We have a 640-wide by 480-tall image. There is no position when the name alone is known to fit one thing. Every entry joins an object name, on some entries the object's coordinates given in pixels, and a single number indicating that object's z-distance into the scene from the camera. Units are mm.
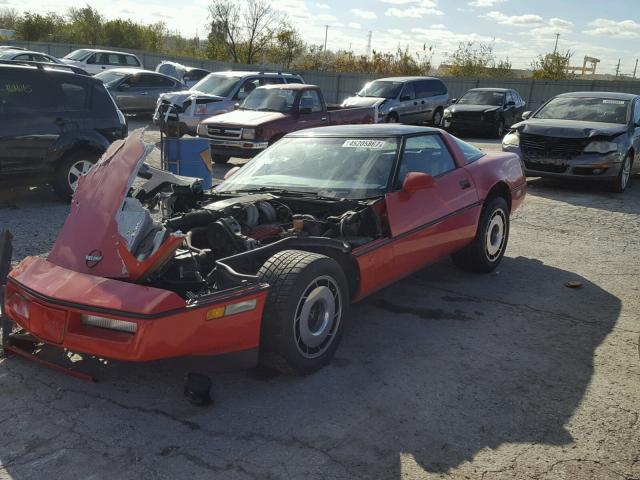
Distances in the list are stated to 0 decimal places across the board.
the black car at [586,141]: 9773
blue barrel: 8094
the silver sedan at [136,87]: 17656
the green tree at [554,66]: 35844
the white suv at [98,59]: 22428
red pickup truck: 11289
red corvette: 3127
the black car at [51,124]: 7566
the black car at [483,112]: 18016
